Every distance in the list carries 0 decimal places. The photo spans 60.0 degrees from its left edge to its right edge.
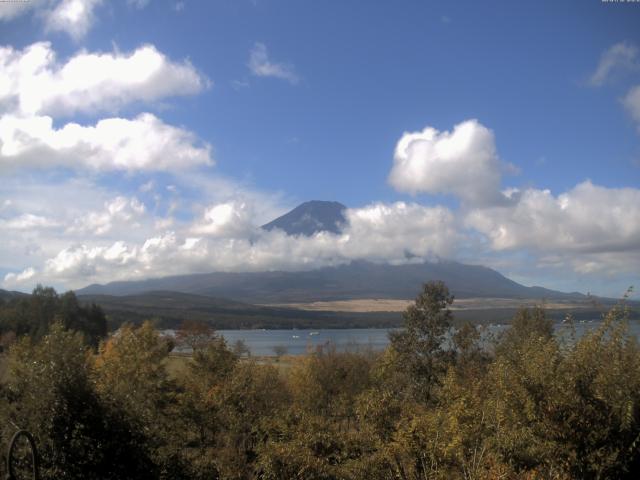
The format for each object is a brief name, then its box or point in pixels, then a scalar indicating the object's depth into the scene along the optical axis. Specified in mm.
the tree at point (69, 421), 10844
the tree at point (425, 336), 32875
